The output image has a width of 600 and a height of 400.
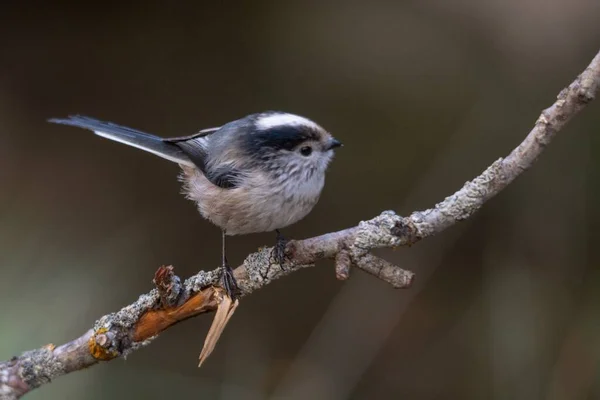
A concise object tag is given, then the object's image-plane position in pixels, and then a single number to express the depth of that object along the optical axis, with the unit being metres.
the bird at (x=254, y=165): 3.78
